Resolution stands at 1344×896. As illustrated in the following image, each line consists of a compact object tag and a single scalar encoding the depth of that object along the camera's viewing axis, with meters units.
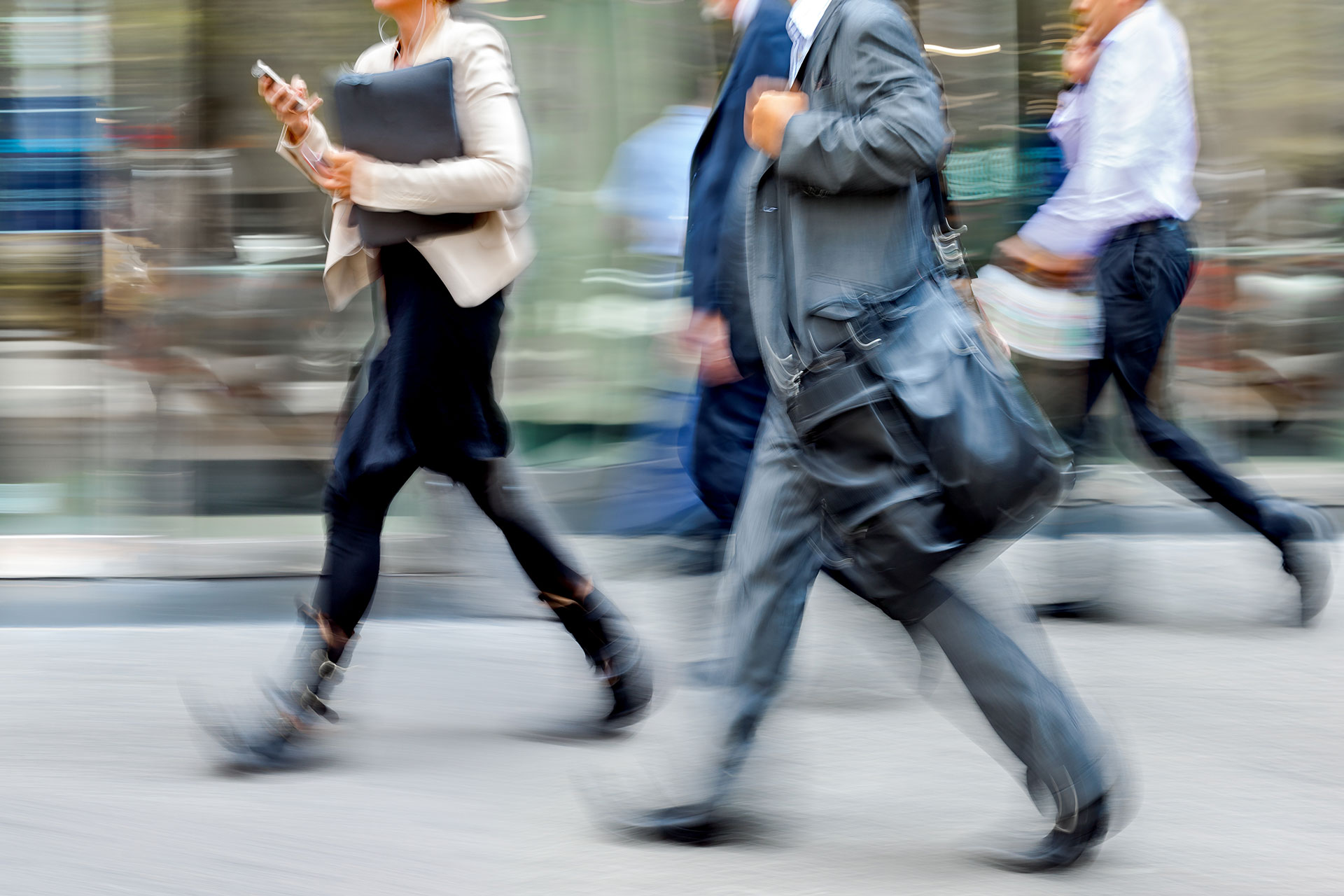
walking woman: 6.75
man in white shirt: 9.17
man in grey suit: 5.38
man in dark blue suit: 7.13
